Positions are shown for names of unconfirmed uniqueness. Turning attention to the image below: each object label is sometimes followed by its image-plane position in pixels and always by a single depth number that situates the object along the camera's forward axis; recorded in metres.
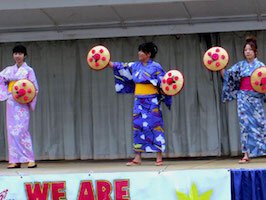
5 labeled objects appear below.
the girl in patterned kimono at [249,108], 11.17
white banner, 9.52
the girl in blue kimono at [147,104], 11.30
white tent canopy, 11.70
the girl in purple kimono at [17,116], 11.57
